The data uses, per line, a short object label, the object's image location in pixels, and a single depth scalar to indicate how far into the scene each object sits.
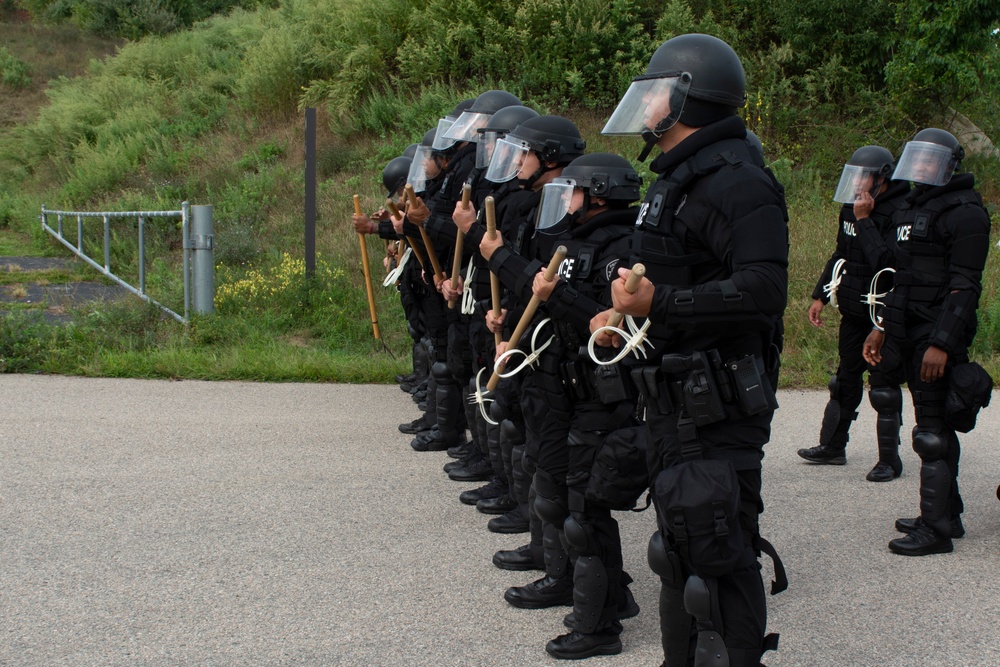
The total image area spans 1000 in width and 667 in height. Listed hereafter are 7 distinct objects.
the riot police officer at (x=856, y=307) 6.23
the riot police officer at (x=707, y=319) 3.07
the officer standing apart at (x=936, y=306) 5.14
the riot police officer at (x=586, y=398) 3.95
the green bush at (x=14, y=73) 26.38
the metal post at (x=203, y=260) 10.13
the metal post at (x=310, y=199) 10.93
